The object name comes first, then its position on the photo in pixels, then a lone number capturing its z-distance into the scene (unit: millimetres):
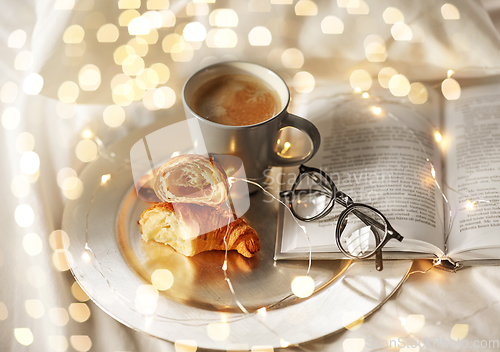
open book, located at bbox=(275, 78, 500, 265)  601
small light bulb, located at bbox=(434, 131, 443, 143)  753
